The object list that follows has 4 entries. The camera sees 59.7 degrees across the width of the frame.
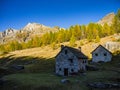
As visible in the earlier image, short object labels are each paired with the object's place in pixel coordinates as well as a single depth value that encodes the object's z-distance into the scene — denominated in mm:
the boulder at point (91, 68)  34261
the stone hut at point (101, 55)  44634
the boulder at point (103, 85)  22735
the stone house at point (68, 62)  30832
